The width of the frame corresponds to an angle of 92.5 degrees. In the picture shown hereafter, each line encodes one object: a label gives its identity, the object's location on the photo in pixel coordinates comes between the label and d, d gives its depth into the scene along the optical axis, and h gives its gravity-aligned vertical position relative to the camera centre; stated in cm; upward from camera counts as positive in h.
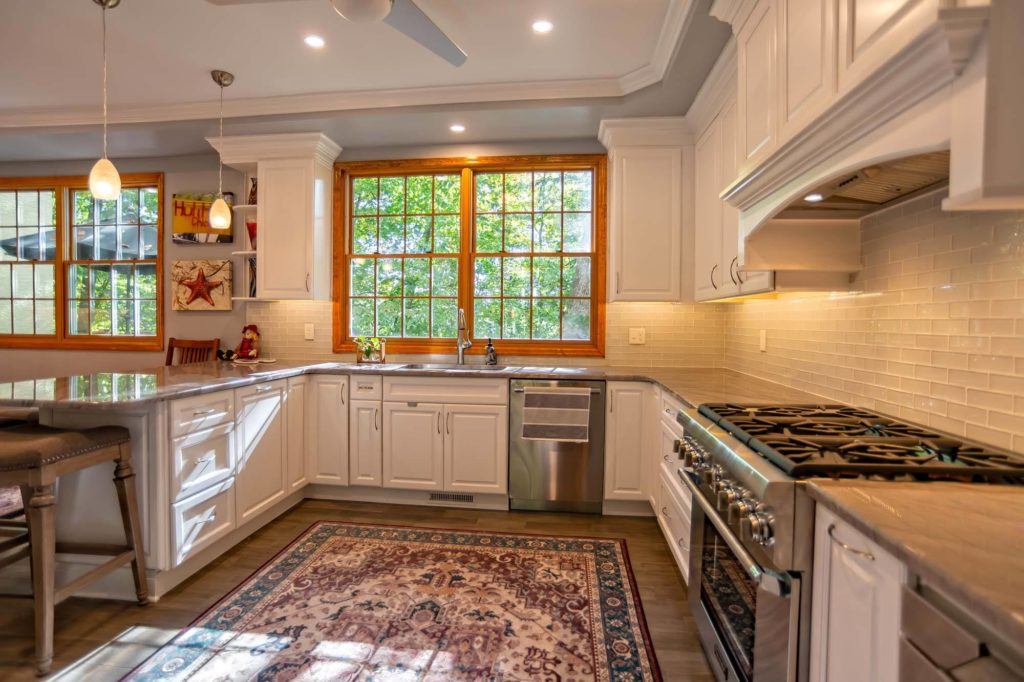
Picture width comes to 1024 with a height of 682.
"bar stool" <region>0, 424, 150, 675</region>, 165 -55
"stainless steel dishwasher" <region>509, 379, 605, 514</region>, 311 -88
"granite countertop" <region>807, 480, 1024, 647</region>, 59 -31
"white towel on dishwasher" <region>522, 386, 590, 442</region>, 308 -55
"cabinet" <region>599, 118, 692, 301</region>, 326 +80
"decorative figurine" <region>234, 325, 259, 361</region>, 379 -19
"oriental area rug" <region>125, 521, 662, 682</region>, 173 -121
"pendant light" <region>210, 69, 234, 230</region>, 296 +67
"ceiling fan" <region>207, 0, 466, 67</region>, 168 +119
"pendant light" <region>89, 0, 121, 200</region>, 234 +67
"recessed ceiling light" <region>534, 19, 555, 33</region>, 246 +152
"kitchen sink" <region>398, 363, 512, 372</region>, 323 -29
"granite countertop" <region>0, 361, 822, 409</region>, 192 -30
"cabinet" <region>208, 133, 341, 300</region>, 362 +81
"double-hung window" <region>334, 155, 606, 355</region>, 372 +57
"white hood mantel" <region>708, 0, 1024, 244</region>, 81 +44
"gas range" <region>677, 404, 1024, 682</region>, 105 -41
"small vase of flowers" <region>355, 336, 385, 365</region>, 367 -20
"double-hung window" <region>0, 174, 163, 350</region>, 416 +46
